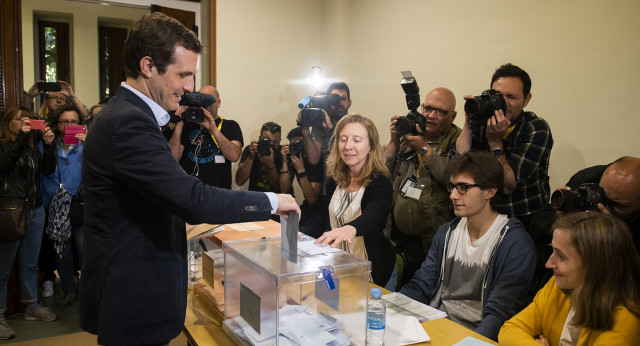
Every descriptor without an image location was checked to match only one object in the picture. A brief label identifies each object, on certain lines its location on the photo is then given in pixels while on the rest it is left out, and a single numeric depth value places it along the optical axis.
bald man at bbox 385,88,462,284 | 2.67
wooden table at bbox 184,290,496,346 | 1.51
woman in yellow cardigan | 1.38
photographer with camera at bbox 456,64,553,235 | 2.28
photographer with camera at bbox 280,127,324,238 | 3.31
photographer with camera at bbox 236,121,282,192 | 3.74
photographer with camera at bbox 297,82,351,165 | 3.39
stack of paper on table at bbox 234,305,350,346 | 1.33
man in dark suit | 1.19
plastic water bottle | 1.42
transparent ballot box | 1.31
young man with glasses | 1.82
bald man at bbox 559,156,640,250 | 1.84
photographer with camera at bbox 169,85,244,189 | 3.42
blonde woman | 2.28
